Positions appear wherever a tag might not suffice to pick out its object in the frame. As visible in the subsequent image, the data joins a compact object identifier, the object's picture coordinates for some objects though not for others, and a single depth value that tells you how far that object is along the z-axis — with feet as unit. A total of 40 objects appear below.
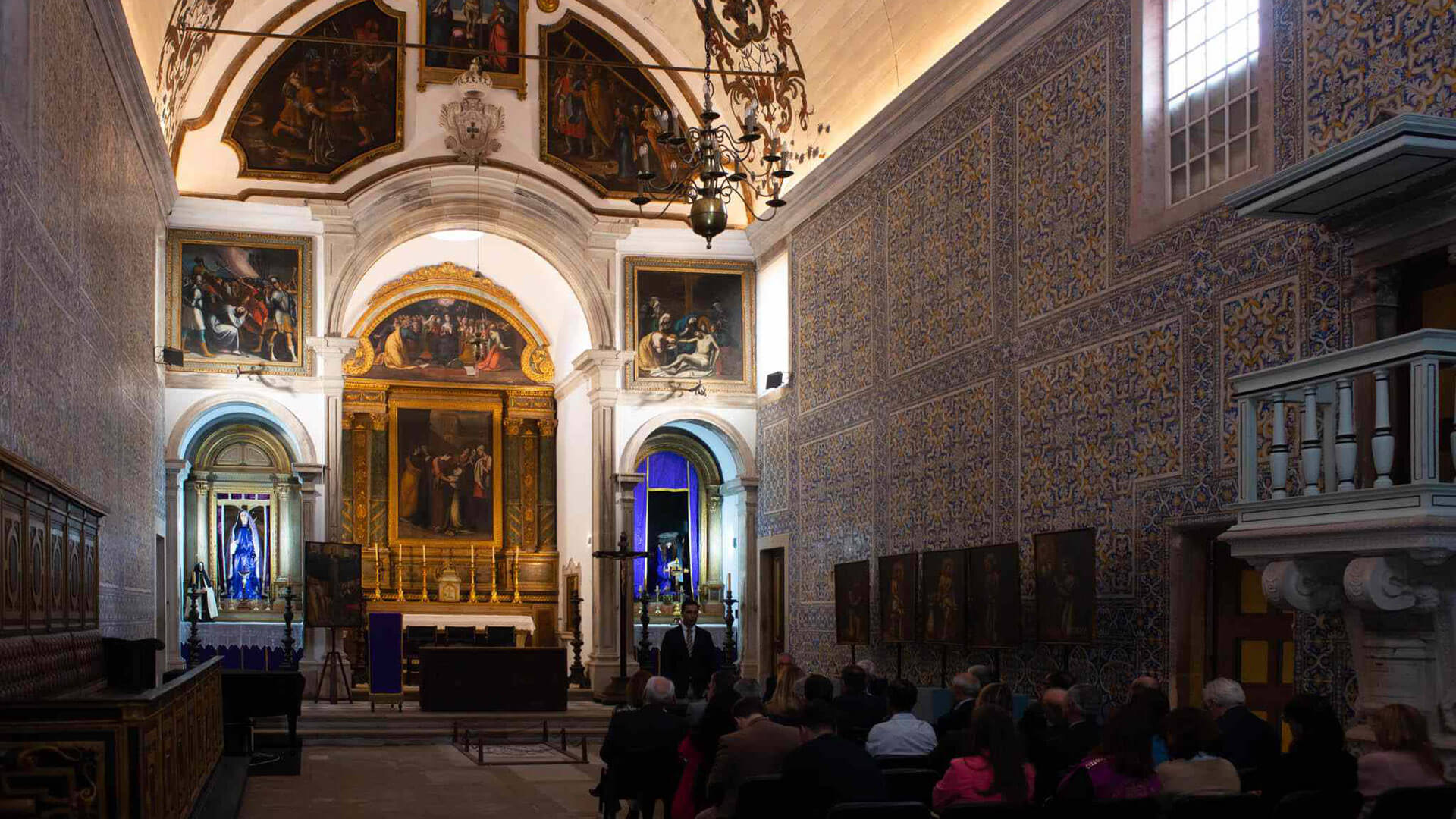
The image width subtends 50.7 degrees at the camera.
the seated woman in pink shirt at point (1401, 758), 20.76
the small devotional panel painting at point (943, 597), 50.42
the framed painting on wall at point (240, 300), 71.31
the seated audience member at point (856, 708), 27.27
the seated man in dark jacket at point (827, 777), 22.58
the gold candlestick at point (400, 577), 91.25
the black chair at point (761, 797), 22.98
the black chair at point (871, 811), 19.67
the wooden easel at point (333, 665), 68.69
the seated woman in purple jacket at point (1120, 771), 20.79
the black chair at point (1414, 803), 19.36
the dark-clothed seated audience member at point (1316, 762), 22.04
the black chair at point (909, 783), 24.17
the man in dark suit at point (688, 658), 58.70
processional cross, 69.15
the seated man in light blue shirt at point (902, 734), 28.71
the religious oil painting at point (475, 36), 74.49
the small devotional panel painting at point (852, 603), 59.21
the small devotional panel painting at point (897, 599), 54.70
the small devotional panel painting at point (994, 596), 46.57
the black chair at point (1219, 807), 19.79
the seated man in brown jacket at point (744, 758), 25.73
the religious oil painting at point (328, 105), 72.28
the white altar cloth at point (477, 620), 90.12
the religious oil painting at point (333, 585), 68.64
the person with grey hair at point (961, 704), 32.17
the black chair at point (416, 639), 85.30
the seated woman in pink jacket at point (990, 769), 21.25
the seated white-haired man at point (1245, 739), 27.02
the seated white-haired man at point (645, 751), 32.07
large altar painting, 93.50
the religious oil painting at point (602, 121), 76.54
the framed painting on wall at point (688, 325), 76.74
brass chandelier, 40.32
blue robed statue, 83.30
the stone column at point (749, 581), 74.95
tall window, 38.24
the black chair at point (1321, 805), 19.95
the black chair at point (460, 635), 86.53
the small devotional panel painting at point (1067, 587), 42.14
